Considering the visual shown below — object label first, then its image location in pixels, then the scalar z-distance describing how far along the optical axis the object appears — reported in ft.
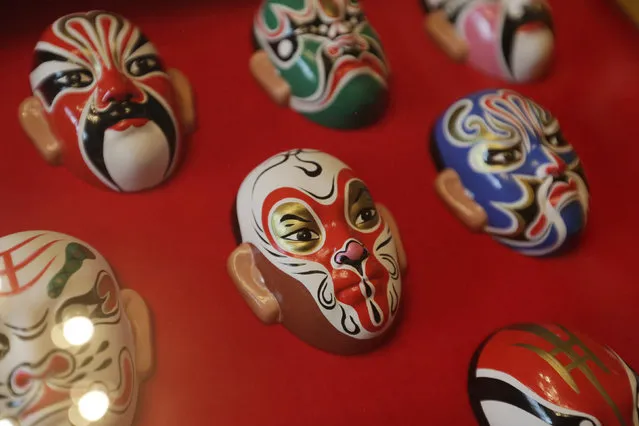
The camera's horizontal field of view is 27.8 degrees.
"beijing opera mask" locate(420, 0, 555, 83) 1.67
